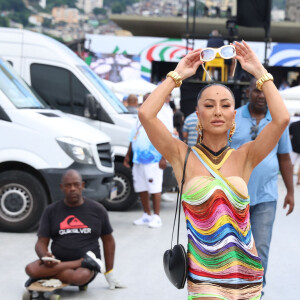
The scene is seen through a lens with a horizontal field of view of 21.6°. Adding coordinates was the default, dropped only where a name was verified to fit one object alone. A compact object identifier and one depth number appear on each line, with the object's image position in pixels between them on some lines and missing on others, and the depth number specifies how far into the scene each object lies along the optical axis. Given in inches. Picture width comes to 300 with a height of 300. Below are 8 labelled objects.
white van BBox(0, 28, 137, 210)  478.3
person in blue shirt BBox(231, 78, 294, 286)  240.4
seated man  267.9
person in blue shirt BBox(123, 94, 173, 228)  422.0
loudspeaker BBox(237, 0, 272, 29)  670.7
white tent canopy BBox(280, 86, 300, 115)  932.0
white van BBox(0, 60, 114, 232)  396.8
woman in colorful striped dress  149.7
